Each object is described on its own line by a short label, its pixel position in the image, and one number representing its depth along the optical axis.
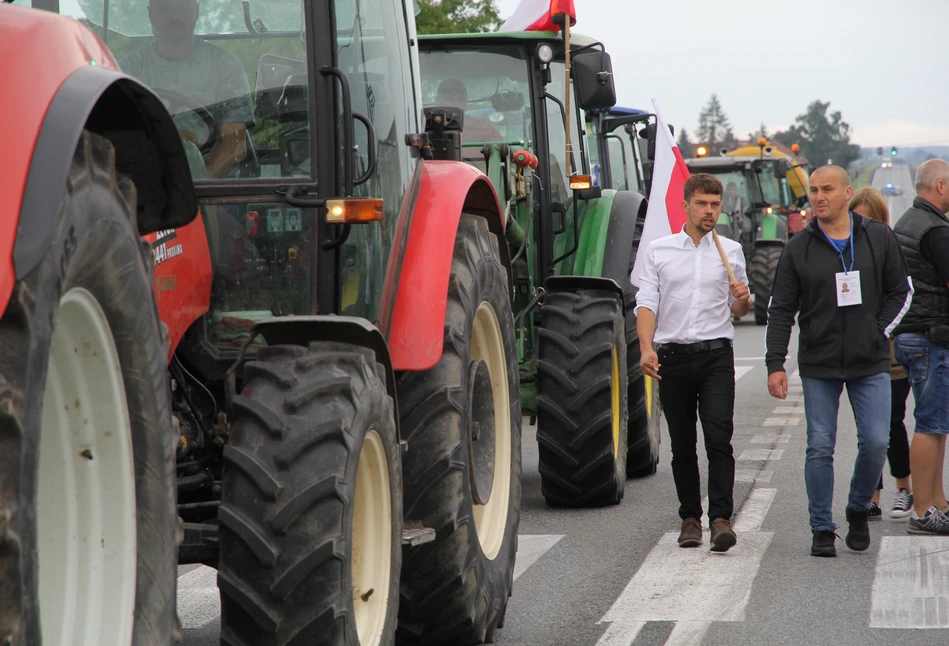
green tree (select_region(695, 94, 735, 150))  188.88
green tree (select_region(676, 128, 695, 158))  158.44
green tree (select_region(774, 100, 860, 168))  183.12
